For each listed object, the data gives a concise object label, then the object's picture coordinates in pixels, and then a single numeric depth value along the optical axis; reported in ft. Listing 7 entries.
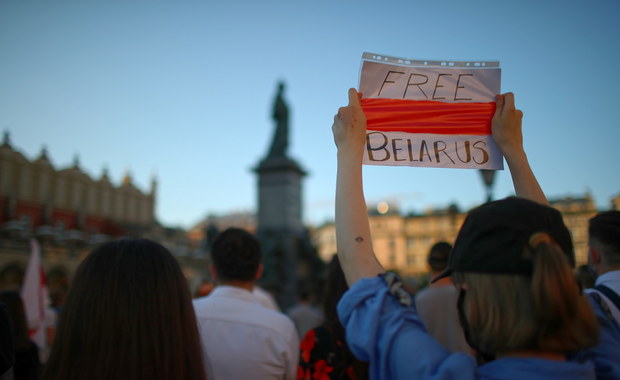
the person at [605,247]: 8.21
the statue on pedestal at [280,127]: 52.49
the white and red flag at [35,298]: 19.95
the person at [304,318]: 24.22
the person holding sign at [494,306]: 4.08
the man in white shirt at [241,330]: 8.96
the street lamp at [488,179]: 27.76
